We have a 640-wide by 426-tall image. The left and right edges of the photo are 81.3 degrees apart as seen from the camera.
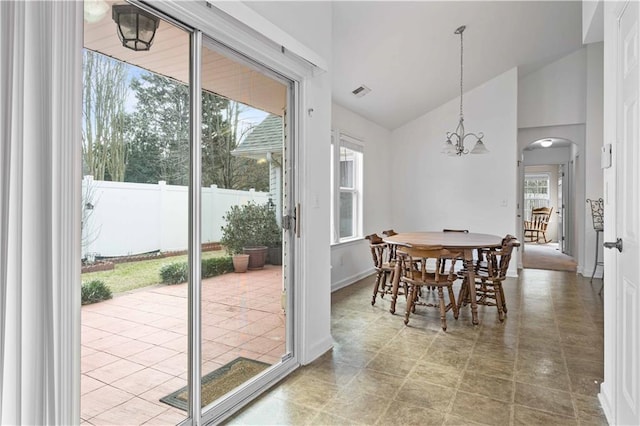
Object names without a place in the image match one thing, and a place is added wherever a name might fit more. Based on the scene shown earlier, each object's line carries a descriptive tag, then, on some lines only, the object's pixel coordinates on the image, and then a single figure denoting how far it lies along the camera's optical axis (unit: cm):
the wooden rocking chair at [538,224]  1152
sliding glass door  153
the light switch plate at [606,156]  195
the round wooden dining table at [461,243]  360
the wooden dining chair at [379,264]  425
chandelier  426
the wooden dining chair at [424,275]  340
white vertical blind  109
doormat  188
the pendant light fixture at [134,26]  158
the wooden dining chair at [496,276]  375
